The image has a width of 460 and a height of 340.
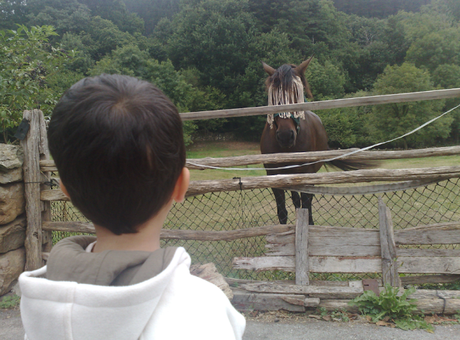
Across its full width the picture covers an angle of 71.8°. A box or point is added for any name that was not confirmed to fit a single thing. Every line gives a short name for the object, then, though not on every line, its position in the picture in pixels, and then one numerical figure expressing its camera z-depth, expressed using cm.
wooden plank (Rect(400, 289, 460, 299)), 293
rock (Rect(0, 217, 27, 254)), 337
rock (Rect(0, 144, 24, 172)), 331
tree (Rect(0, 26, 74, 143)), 389
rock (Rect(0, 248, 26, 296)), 339
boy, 62
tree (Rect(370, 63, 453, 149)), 1820
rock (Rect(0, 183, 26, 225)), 332
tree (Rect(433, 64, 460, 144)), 2353
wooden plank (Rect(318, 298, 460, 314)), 285
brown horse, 406
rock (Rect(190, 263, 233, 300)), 281
